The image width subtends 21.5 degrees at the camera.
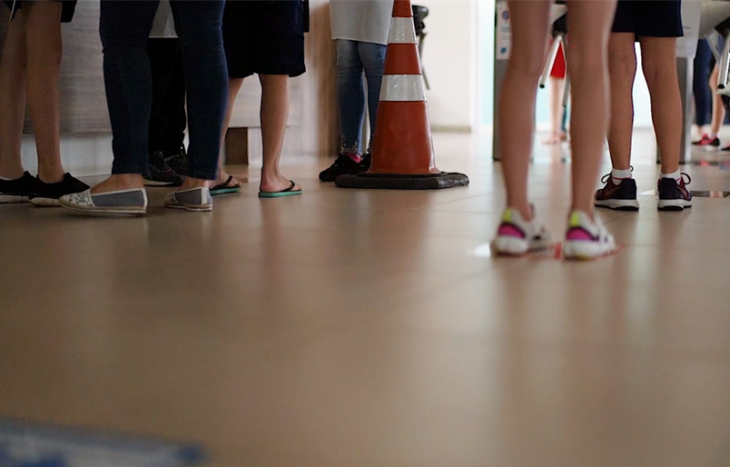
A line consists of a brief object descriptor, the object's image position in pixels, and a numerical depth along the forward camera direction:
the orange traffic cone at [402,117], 6.24
